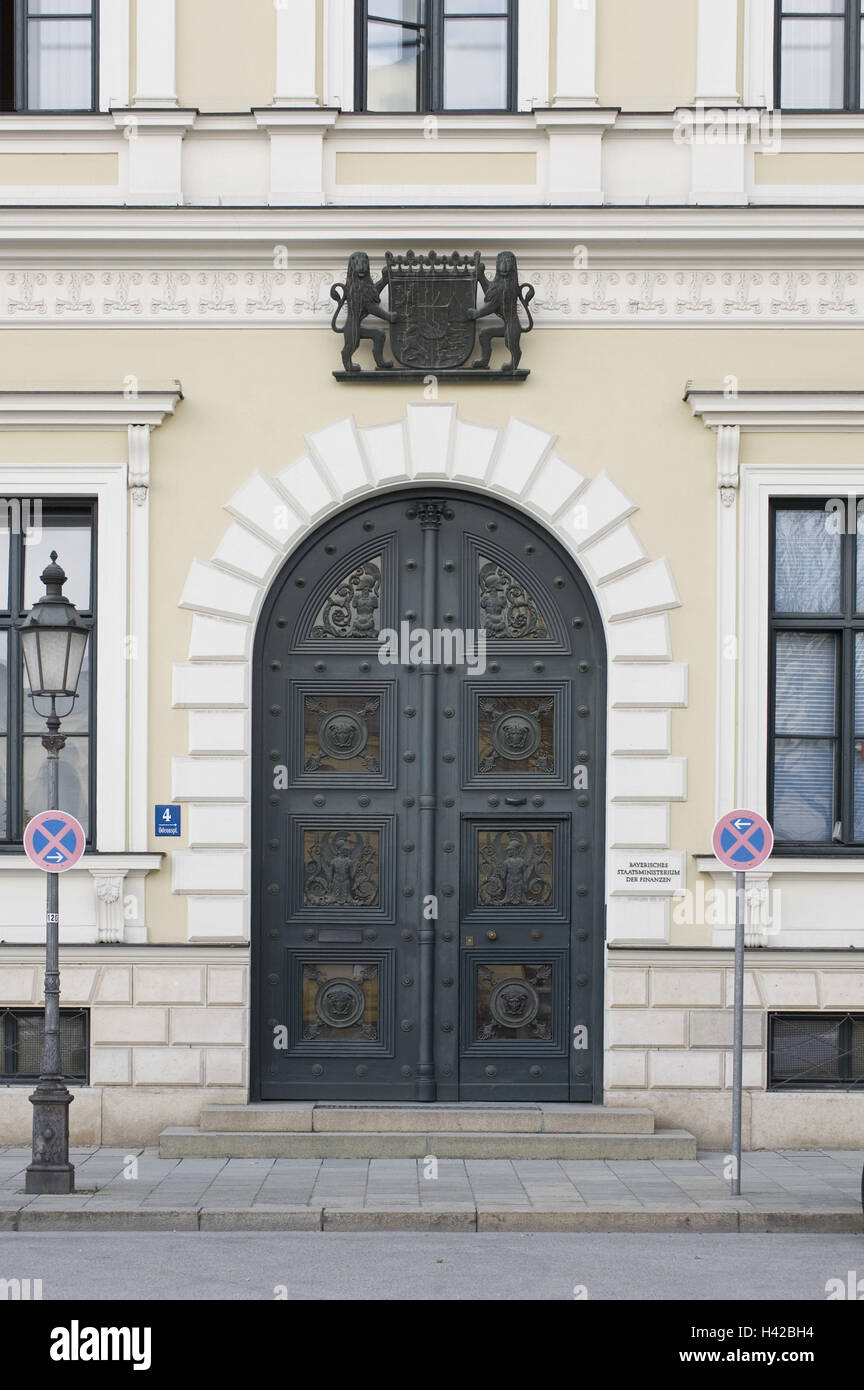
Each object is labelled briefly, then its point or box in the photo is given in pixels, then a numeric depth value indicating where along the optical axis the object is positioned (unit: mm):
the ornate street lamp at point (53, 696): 11008
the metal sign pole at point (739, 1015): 11117
